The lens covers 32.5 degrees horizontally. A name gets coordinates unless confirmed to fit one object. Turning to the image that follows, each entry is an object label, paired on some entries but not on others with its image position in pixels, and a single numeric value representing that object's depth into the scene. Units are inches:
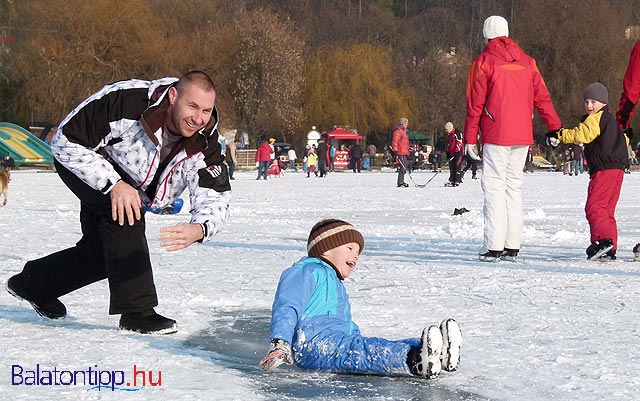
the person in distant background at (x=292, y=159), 1941.3
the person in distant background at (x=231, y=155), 1371.8
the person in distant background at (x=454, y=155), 1021.8
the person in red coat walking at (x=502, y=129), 334.6
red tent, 2304.4
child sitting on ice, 154.7
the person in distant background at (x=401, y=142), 1101.6
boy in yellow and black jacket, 342.0
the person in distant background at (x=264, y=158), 1347.2
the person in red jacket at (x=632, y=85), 324.8
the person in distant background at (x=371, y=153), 2164.1
